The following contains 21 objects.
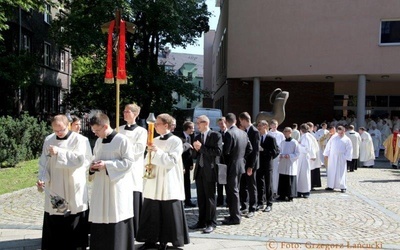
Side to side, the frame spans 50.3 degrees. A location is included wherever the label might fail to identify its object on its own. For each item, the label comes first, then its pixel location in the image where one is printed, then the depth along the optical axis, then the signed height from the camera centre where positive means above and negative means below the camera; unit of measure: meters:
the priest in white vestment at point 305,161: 10.94 -1.18
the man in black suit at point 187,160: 9.56 -1.07
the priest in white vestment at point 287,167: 10.37 -1.24
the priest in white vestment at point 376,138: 22.78 -1.07
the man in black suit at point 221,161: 8.22 -0.88
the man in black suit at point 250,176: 8.52 -1.26
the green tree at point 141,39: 22.78 +4.19
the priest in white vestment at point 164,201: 6.07 -1.28
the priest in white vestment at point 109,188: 5.20 -0.95
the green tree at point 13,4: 16.64 +4.23
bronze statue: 16.33 +0.26
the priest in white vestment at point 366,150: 18.62 -1.41
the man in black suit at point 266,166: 9.33 -1.11
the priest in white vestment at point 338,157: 11.96 -1.16
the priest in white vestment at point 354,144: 16.95 -1.05
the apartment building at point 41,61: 26.38 +3.74
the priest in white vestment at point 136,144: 6.48 -0.49
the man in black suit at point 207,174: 7.29 -1.05
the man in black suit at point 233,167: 7.80 -0.97
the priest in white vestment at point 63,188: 5.76 -1.07
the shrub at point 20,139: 15.92 -1.19
